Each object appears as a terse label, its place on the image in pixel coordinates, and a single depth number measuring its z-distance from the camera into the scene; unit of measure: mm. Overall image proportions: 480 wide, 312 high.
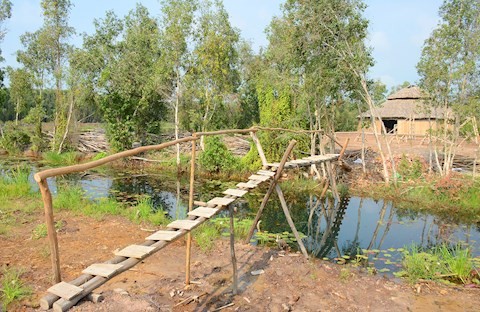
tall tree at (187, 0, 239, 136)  13320
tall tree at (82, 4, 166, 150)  14734
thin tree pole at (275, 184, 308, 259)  5227
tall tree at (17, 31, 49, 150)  16328
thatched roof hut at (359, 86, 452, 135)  21672
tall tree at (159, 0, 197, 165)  12844
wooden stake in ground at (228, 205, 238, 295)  3968
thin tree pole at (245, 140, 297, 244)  5320
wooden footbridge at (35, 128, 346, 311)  2064
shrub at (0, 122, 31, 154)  16328
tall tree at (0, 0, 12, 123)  14922
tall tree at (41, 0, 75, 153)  15547
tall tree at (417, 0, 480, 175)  9109
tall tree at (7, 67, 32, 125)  17906
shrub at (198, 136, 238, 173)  12477
